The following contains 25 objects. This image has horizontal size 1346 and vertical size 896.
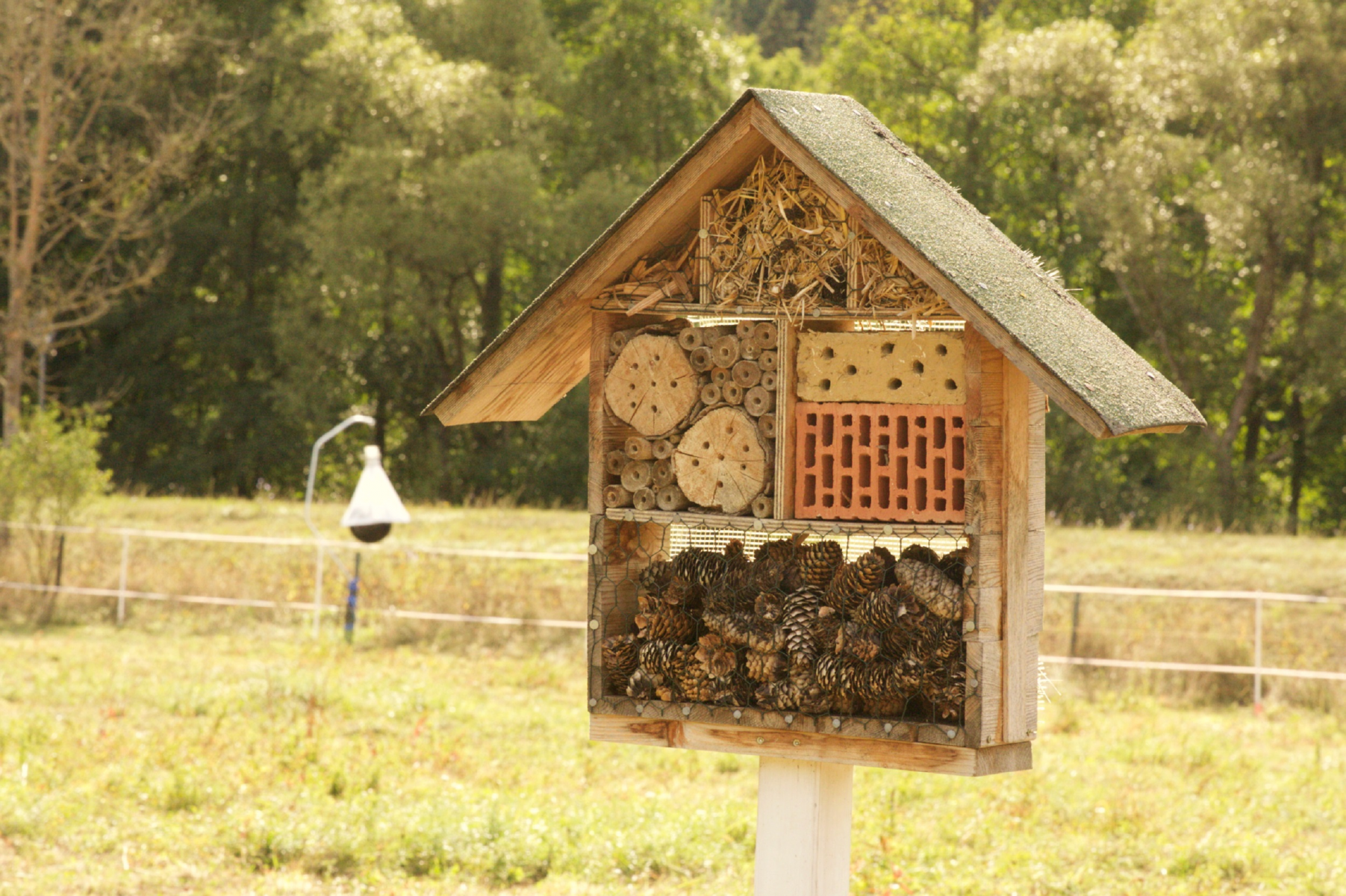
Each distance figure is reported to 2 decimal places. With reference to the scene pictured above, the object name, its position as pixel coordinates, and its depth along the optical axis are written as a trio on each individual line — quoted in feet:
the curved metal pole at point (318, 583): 91.76
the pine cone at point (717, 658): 30.45
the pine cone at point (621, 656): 31.71
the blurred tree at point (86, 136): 125.18
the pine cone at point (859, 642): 29.04
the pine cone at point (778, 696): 29.48
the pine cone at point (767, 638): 29.86
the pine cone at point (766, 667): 29.89
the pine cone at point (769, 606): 30.35
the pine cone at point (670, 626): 31.35
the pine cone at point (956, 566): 29.32
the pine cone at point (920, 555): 29.78
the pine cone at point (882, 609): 29.14
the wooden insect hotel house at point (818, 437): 28.37
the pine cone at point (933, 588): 28.60
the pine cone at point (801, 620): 29.66
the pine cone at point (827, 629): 29.68
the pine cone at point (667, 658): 30.94
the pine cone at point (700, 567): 31.37
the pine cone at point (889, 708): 28.94
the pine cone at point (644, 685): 31.12
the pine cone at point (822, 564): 30.63
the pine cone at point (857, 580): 29.63
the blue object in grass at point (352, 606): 90.33
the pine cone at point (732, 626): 30.17
